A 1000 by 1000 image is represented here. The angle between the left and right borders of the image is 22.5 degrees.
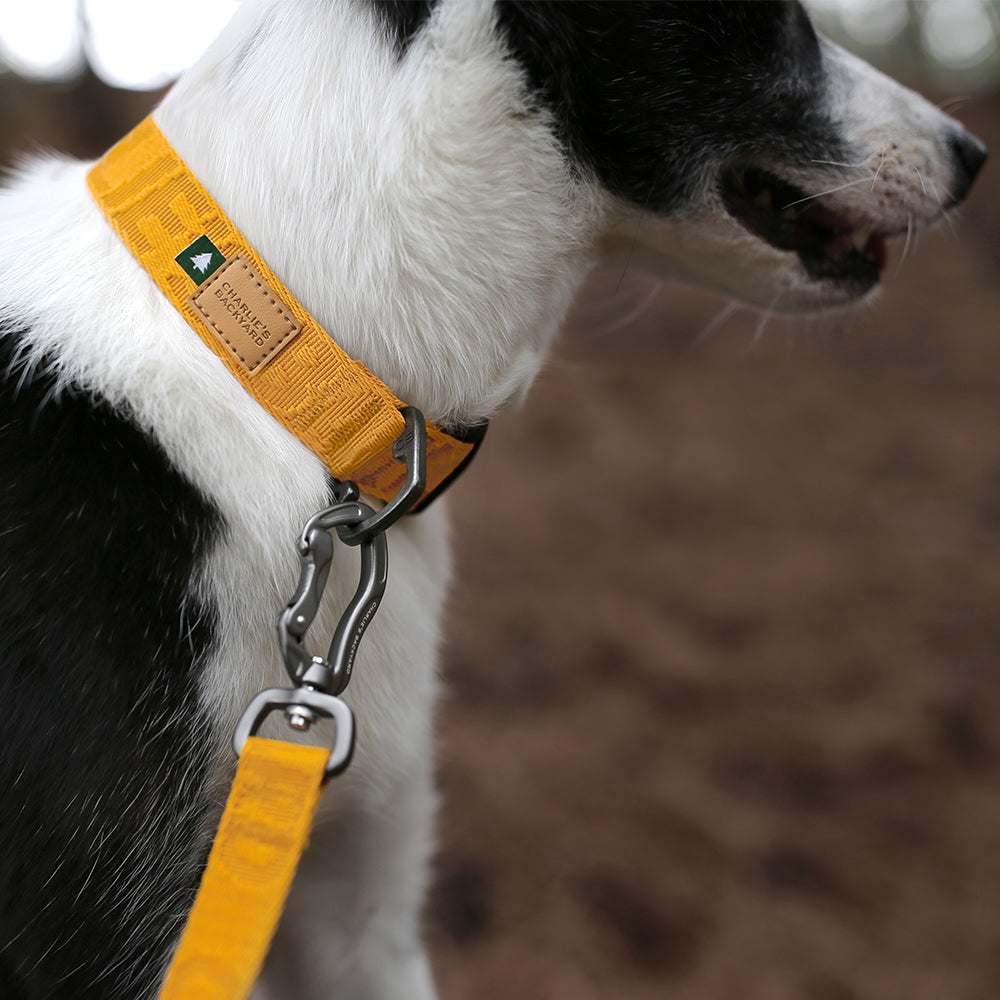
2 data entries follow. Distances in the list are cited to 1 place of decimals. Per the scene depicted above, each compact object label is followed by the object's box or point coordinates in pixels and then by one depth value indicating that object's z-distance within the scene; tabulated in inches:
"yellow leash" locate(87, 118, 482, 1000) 23.9
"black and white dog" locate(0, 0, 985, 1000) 25.3
